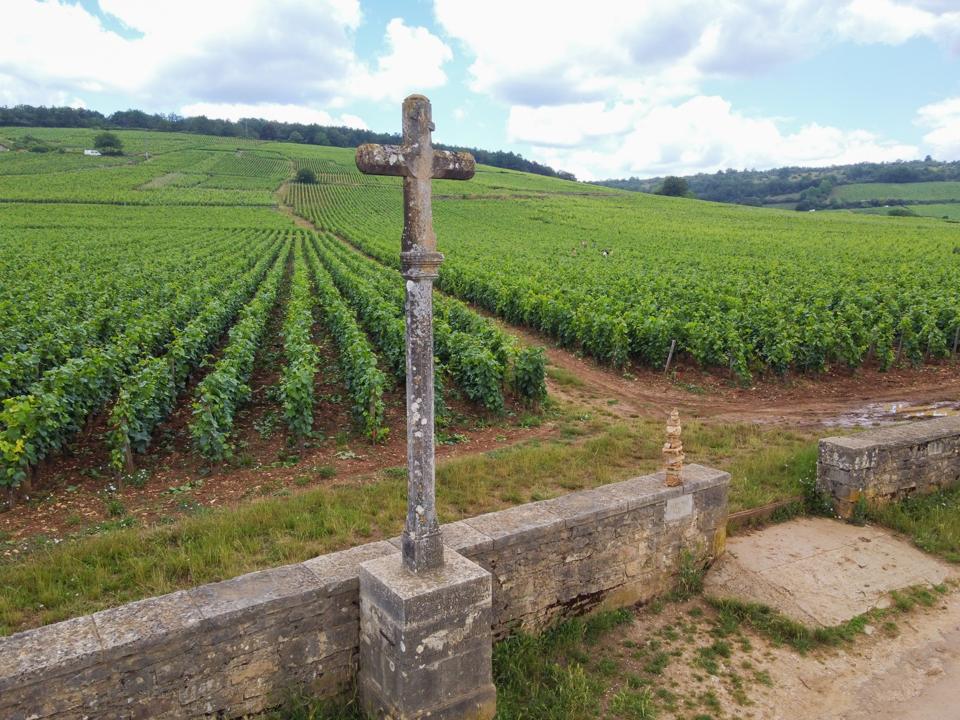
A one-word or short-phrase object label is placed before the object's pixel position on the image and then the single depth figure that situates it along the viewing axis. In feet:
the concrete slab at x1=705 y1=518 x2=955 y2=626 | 21.86
